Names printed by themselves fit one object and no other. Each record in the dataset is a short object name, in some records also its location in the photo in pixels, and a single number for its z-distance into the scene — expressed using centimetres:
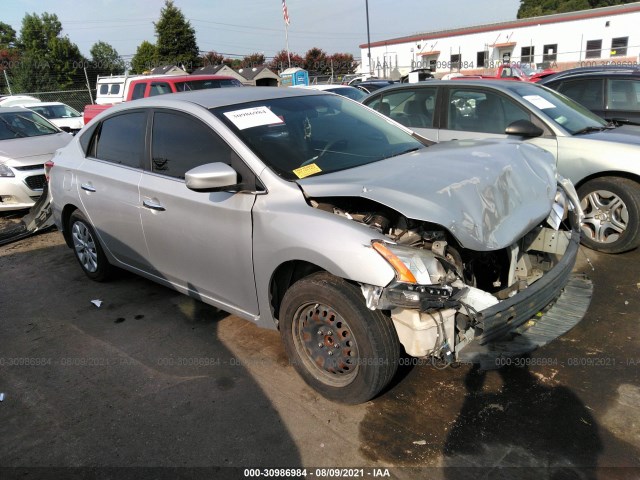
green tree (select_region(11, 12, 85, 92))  3012
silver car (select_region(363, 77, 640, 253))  468
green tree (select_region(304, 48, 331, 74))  5459
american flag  3328
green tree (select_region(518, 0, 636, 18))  6562
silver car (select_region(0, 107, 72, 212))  713
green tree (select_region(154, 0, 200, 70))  4728
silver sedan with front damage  253
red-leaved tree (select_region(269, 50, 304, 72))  5391
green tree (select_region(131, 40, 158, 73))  4812
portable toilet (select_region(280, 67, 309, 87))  2431
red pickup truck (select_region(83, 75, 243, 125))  1114
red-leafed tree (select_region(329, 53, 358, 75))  5419
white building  3650
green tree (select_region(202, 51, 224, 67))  4994
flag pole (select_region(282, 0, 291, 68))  3328
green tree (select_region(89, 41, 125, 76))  3869
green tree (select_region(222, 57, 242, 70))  5409
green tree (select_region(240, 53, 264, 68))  5612
